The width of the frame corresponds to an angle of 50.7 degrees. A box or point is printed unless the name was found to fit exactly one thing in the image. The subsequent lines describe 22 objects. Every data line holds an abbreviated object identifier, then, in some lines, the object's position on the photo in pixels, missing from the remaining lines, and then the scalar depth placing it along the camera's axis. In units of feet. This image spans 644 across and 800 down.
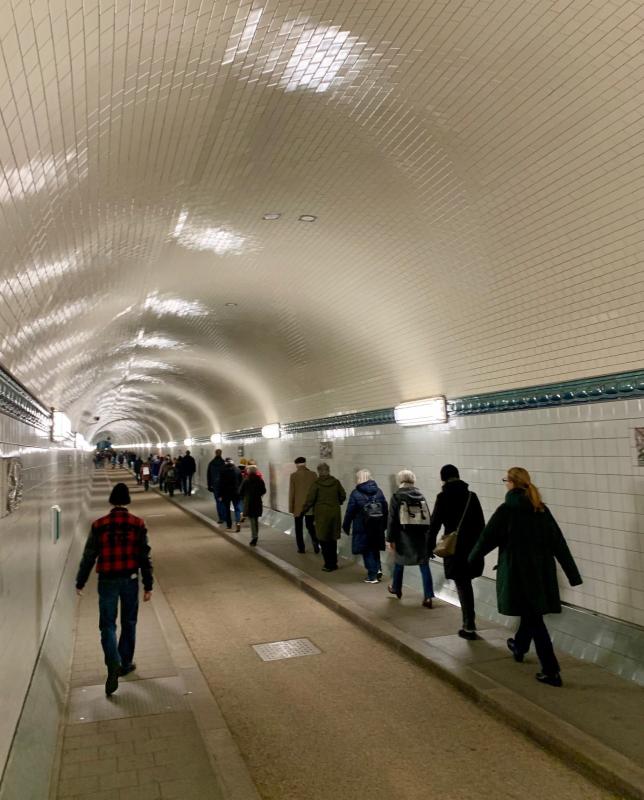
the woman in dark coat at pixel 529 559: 16.93
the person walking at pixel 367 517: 29.07
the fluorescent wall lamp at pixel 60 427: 28.22
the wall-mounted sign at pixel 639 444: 16.43
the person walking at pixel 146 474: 101.09
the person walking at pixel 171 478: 84.43
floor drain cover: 21.22
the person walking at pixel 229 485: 49.96
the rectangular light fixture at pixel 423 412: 26.02
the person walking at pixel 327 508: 32.30
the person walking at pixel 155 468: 108.64
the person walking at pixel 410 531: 24.86
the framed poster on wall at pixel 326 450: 39.24
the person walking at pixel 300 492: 38.50
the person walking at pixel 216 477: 53.11
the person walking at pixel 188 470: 81.66
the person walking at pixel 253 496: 41.70
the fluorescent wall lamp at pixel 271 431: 49.88
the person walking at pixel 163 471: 88.85
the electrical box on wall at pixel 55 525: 22.38
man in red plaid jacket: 17.98
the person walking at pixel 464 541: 20.89
